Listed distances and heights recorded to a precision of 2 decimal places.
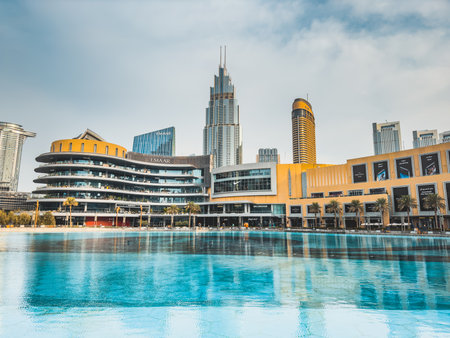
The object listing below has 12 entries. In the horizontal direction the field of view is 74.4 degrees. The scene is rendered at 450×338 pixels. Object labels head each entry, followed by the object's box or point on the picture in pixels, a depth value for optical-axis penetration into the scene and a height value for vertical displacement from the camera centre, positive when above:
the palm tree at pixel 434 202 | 59.36 +3.83
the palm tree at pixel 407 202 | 63.58 +4.03
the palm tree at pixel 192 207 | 86.90 +3.74
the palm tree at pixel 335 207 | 74.42 +3.39
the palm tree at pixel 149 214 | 95.06 +1.71
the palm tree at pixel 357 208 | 70.86 +3.11
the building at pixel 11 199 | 175.38 +11.37
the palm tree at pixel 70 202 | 74.81 +4.31
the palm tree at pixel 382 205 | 67.06 +3.57
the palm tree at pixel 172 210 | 90.06 +2.91
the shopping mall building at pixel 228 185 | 71.69 +10.51
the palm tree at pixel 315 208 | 79.38 +3.32
